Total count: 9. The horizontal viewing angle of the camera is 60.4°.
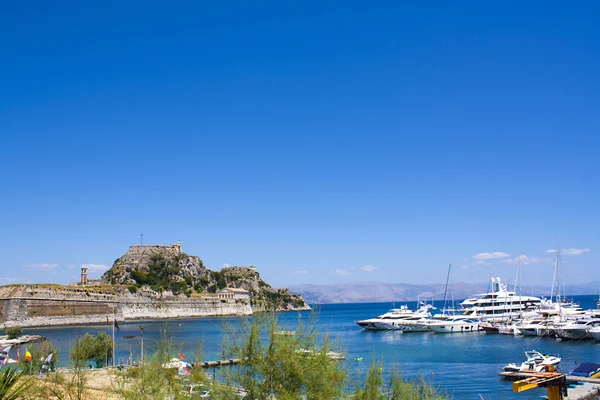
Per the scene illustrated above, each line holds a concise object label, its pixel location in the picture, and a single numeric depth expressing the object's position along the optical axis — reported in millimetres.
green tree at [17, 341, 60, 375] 25703
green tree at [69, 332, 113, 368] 33250
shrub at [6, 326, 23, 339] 52938
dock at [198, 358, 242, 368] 34450
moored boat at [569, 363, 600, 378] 29675
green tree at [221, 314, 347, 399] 12516
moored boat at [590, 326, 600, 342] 53062
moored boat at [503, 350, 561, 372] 32438
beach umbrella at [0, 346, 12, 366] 28219
